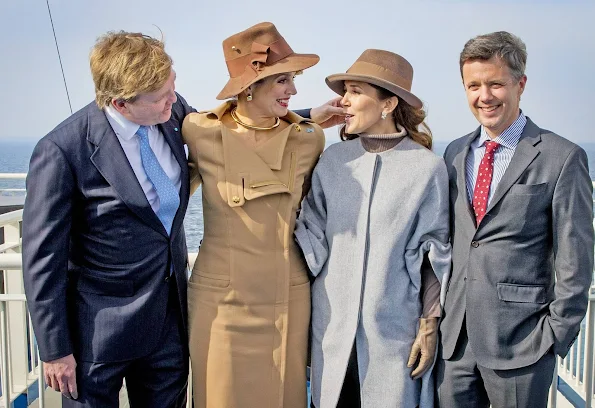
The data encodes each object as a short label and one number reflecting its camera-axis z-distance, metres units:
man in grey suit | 1.93
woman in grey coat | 2.12
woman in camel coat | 2.16
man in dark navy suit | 1.90
